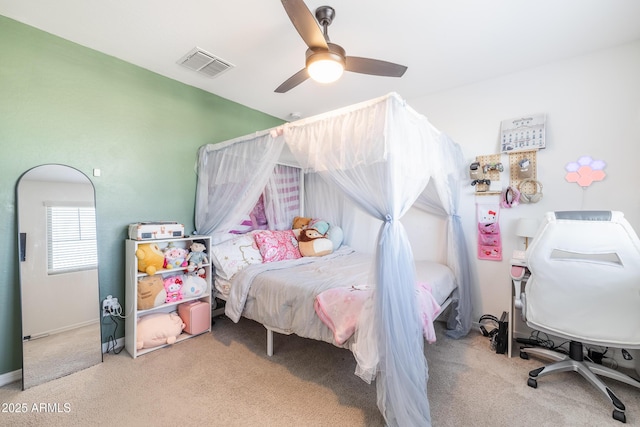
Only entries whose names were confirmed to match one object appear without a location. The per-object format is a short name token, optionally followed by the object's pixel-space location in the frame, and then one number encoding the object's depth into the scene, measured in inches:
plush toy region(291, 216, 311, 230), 151.6
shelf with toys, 98.6
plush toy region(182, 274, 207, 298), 110.0
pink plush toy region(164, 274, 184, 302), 106.3
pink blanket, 71.2
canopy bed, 63.7
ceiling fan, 60.3
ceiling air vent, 99.8
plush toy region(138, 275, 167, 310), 98.7
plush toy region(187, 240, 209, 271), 112.3
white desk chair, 66.9
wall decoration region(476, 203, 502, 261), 116.4
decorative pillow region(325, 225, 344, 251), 144.4
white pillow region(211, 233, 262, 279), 113.5
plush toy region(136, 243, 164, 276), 98.8
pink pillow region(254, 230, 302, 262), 123.6
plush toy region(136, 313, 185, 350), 98.6
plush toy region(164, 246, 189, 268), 106.3
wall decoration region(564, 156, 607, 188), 97.3
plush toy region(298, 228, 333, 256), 133.0
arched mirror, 84.1
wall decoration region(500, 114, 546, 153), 107.2
